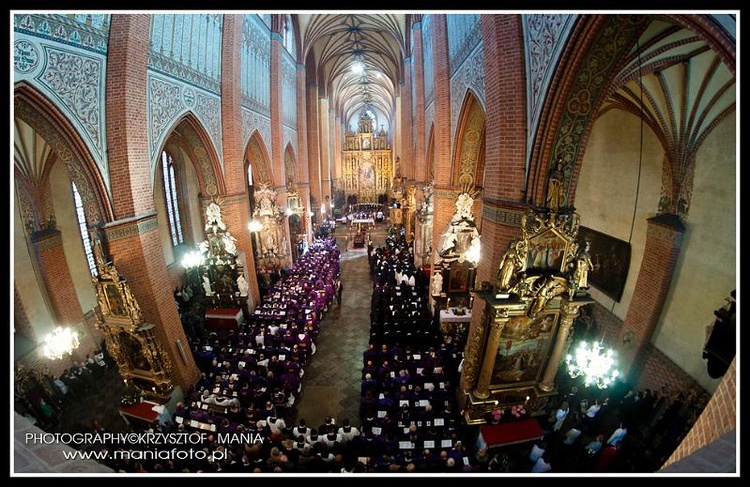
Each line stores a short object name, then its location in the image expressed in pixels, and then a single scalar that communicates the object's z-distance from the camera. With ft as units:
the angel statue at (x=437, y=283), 43.60
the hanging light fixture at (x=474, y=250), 38.22
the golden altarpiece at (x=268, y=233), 54.44
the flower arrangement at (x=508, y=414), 24.71
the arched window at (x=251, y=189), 75.56
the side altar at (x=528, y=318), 19.70
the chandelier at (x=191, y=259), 49.85
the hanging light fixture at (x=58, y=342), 24.88
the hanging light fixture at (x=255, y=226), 50.80
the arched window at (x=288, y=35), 64.13
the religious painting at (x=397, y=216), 91.07
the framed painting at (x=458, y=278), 42.68
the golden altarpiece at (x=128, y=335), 24.88
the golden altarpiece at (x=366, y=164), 156.04
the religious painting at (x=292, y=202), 64.95
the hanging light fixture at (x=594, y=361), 19.84
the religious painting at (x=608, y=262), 33.01
